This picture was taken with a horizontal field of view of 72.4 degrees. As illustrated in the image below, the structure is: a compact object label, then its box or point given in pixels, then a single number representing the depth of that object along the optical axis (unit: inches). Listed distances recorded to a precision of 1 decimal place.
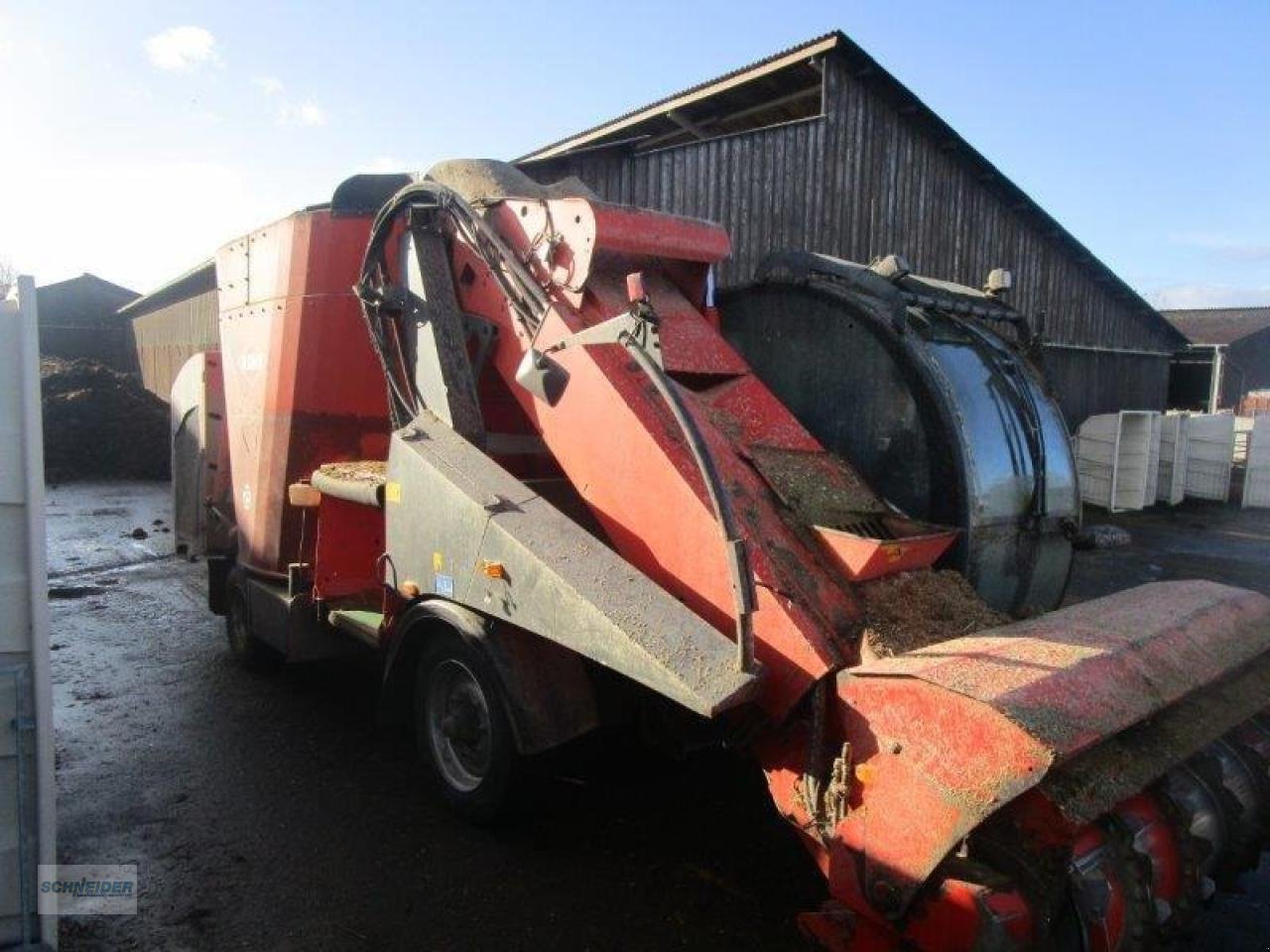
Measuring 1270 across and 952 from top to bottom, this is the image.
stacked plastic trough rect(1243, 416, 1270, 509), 640.4
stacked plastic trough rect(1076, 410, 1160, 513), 604.7
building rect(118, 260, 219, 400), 933.8
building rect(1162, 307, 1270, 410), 1482.5
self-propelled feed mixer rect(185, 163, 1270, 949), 90.0
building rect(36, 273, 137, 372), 1381.6
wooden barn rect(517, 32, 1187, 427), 410.6
